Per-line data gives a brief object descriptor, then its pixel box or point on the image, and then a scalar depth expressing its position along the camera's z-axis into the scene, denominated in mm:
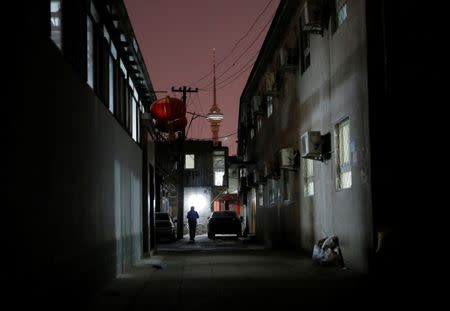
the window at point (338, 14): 16656
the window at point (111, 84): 16234
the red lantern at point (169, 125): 23906
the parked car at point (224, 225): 41906
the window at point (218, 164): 67562
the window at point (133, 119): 22109
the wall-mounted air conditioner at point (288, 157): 23781
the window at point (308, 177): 21639
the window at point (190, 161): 67375
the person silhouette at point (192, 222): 38222
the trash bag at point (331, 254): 16500
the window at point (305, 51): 21734
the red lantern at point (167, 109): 23031
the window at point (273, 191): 30125
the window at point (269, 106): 32000
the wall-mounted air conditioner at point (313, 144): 18234
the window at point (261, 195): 35931
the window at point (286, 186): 26295
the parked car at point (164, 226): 37438
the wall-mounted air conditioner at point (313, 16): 18250
